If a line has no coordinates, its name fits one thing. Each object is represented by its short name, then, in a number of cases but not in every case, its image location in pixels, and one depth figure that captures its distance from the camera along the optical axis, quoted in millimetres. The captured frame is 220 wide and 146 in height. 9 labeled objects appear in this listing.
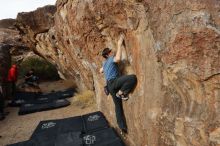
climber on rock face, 3175
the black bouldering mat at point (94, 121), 4460
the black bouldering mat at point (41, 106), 6505
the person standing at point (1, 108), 6057
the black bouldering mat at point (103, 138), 3778
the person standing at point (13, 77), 8059
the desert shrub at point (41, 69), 11473
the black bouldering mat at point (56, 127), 4372
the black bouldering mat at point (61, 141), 3971
